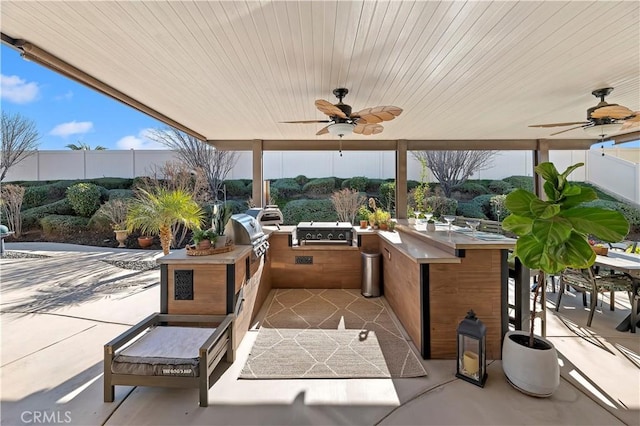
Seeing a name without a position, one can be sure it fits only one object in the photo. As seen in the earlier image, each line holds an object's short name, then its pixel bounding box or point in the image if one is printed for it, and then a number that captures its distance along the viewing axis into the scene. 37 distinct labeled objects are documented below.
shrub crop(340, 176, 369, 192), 8.80
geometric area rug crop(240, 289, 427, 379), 2.16
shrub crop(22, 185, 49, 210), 8.61
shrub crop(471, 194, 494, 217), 8.54
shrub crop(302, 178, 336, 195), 8.93
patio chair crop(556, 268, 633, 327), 2.83
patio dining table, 2.67
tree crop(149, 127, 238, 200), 8.29
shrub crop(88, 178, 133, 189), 9.02
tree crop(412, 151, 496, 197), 8.80
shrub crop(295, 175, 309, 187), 9.25
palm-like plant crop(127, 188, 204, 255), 4.49
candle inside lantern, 2.00
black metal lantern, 1.94
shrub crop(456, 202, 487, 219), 8.49
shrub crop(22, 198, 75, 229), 8.34
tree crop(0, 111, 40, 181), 8.57
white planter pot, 1.82
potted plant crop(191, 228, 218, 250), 2.36
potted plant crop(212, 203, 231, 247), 2.53
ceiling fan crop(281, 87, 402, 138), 2.65
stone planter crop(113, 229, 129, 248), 7.34
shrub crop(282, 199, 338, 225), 8.50
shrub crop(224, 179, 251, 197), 9.30
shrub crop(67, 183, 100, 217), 8.32
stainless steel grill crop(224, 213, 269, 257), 2.80
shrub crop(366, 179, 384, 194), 8.90
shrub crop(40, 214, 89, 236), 8.18
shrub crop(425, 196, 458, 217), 8.11
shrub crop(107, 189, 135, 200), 8.52
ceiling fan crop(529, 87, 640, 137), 2.85
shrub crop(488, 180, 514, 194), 9.03
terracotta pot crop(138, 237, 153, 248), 7.28
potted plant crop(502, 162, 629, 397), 1.66
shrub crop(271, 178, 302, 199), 9.09
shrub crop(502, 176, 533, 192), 9.09
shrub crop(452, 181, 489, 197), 8.99
